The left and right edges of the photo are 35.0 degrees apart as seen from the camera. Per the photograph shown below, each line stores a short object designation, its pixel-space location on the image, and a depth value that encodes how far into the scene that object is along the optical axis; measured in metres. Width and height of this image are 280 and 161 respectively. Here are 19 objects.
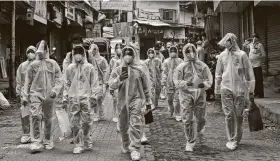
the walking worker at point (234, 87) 7.86
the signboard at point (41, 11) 20.62
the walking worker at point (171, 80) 11.63
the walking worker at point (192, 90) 7.82
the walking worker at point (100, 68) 11.57
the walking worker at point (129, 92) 7.11
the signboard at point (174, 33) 44.25
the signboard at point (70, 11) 29.26
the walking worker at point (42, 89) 7.88
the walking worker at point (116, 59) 12.24
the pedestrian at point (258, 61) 13.23
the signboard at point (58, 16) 26.09
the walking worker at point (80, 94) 7.60
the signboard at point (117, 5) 26.31
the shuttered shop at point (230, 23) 21.95
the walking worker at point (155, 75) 13.96
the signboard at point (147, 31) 42.00
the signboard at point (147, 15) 42.74
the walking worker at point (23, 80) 8.74
